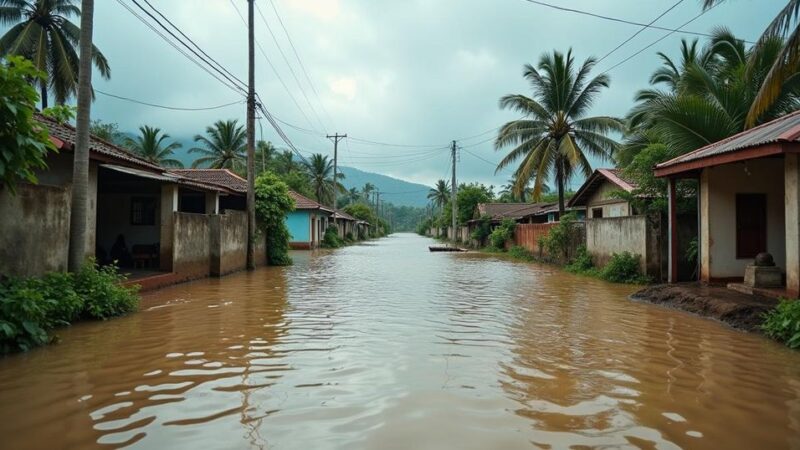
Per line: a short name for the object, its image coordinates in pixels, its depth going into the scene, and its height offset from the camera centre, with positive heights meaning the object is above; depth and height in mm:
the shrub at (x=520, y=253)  26862 -798
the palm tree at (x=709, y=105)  13891 +3890
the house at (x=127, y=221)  7641 +347
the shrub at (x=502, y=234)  32625 +307
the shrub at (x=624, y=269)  14914 -886
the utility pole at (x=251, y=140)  18427 +3596
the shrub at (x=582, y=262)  18406 -864
